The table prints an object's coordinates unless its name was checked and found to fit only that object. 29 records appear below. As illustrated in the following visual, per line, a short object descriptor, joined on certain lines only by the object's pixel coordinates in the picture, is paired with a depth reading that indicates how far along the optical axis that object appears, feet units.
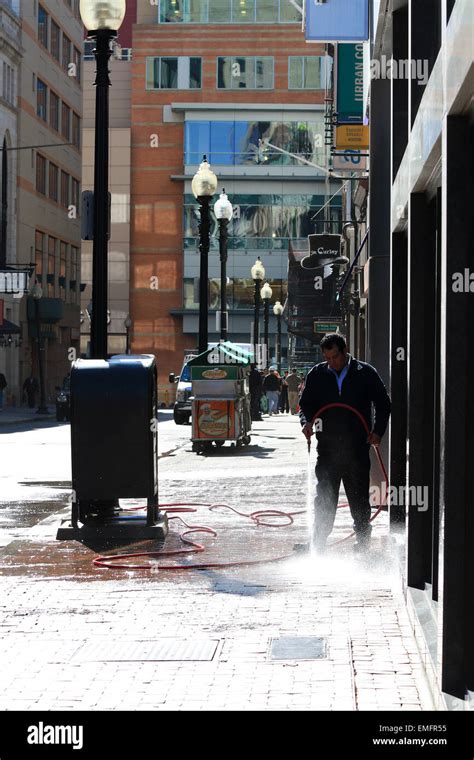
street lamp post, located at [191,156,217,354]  82.07
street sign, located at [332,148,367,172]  103.30
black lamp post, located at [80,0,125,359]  42.83
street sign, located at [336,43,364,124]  94.38
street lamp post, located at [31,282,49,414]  170.30
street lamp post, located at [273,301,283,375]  225.76
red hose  34.88
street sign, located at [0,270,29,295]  170.06
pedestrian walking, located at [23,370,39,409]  197.77
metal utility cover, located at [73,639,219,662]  23.68
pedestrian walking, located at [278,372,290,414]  188.14
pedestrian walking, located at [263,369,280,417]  171.94
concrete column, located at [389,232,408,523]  31.68
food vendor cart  83.71
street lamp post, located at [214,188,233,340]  104.88
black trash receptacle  39.55
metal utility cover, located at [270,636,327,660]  23.67
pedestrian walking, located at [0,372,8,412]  175.89
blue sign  73.05
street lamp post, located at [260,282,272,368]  188.20
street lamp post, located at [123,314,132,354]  237.86
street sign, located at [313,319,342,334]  148.87
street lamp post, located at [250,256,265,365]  160.97
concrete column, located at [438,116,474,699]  17.38
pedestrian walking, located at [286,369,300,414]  177.27
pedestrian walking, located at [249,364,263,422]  129.08
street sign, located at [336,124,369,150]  95.35
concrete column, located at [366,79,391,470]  52.75
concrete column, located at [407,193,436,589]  26.03
